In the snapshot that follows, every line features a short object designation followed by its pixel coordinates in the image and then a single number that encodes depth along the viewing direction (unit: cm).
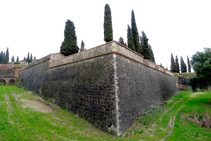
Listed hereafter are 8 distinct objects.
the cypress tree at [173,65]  4606
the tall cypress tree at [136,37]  2539
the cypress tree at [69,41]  1984
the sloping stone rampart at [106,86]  745
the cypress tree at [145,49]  2767
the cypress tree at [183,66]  4831
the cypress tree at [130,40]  2431
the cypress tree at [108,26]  1946
